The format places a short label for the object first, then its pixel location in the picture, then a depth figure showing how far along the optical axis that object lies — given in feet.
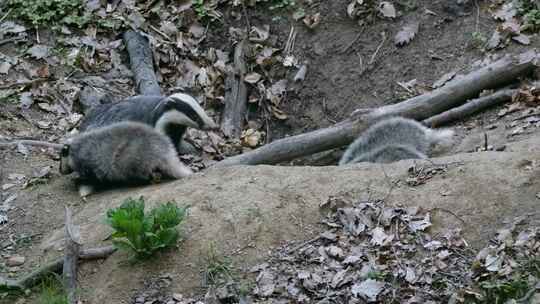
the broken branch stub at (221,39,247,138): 55.16
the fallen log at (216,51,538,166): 45.27
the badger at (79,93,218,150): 47.47
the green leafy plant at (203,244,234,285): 30.17
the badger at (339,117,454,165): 41.14
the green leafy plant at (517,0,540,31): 48.90
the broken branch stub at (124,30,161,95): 55.57
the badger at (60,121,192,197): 40.09
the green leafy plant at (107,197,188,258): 30.60
